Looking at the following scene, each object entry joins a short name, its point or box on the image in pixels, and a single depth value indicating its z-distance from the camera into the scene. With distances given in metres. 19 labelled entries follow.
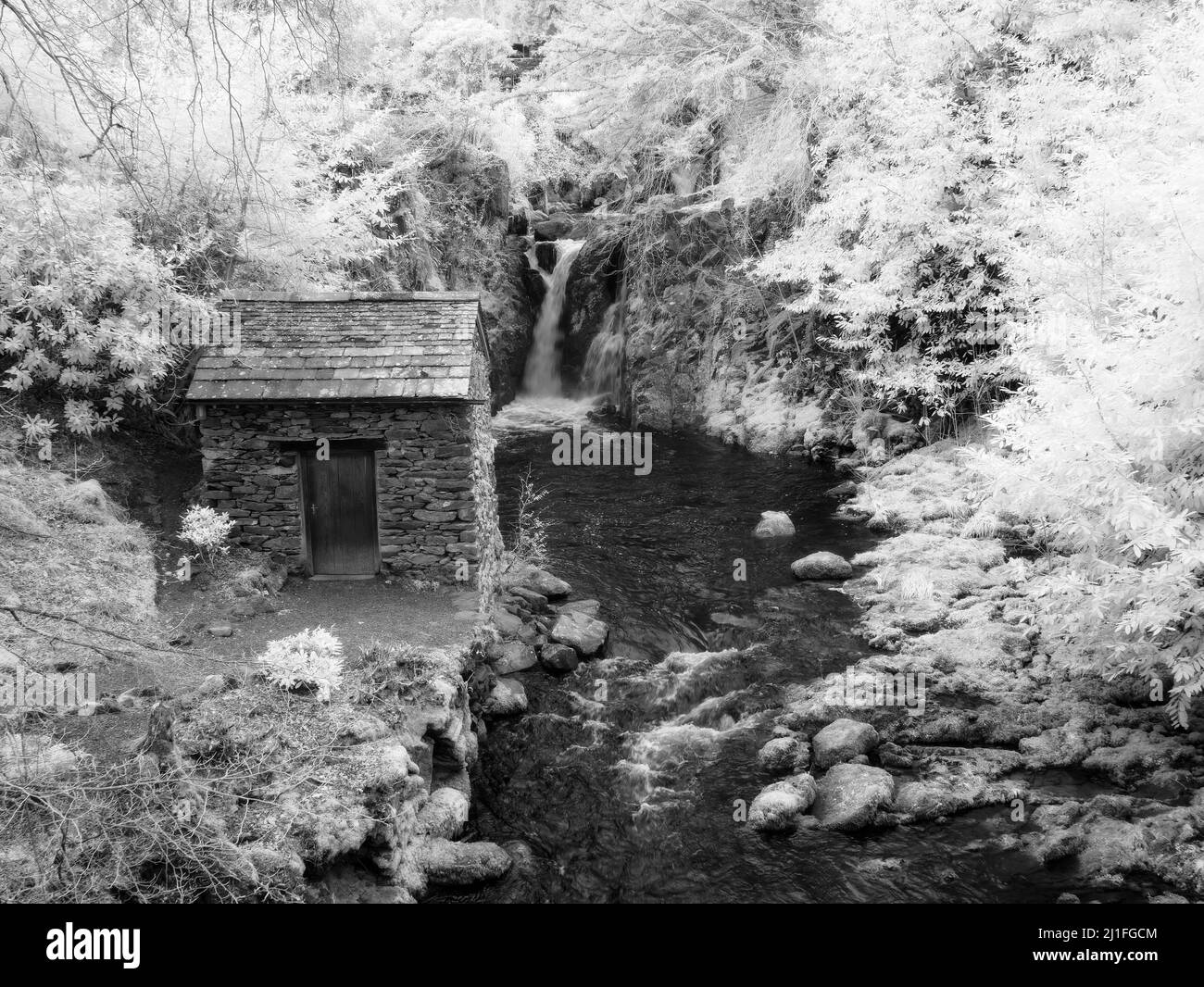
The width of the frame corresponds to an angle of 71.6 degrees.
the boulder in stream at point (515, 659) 9.45
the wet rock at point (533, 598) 10.95
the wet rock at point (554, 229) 24.28
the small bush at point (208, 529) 9.60
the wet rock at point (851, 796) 6.98
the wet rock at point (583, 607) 10.99
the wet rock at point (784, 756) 7.83
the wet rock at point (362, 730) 6.58
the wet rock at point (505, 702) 8.64
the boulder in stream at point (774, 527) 13.85
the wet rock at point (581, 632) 10.04
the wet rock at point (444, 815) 6.68
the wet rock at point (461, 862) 6.30
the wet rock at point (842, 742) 7.85
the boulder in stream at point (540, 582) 11.34
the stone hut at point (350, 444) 9.63
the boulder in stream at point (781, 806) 7.03
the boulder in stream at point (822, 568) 12.20
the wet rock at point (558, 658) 9.59
